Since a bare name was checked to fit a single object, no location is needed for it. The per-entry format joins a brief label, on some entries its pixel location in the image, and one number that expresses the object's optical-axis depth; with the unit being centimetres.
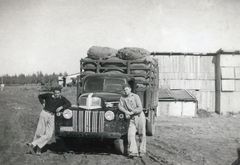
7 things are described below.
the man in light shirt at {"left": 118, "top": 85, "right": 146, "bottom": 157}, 880
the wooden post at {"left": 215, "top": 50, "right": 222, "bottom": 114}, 2797
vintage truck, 894
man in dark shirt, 916
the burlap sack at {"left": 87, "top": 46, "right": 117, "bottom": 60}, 1245
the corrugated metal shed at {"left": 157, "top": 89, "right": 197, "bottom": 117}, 2638
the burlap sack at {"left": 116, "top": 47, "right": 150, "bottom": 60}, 1216
